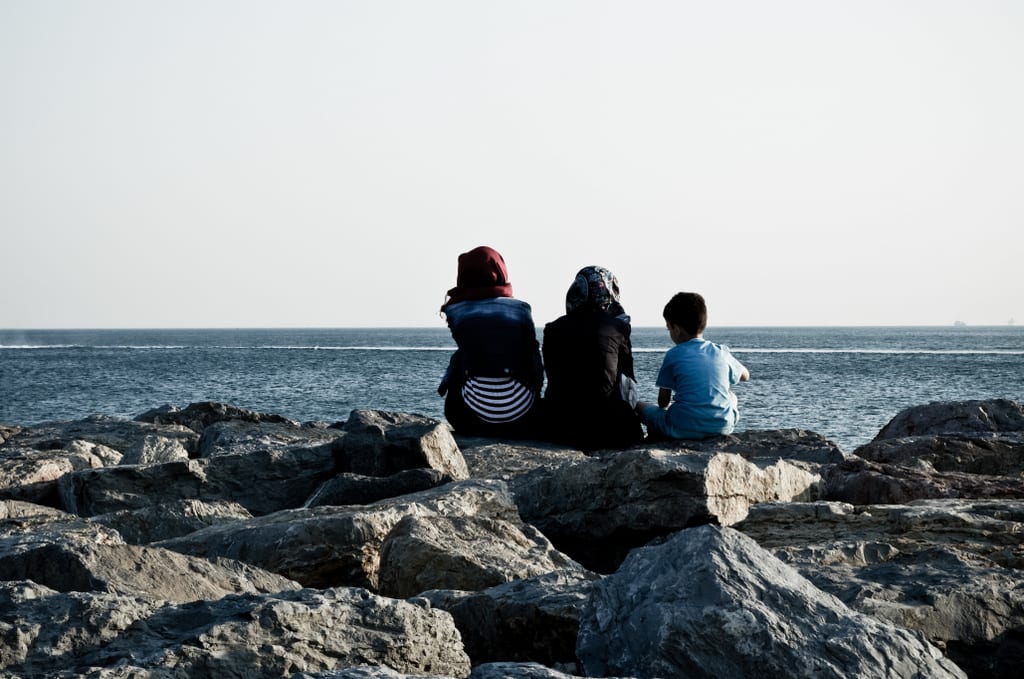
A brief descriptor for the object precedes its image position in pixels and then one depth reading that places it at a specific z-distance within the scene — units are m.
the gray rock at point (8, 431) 11.04
